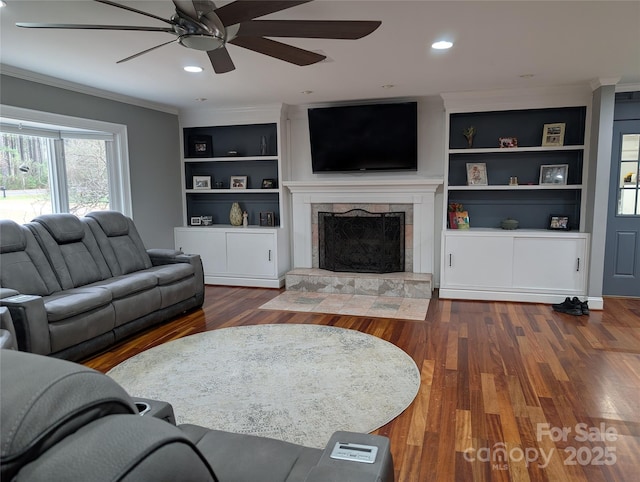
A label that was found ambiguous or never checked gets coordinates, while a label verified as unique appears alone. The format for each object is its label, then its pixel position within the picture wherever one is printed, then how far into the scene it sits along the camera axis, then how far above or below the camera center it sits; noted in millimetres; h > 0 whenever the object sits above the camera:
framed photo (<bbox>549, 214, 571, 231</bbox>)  5105 -409
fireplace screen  5676 -672
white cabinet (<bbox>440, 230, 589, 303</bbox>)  4883 -873
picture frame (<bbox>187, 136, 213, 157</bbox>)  6344 +656
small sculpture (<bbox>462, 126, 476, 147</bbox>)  5289 +653
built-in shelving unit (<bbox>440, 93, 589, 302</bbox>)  4930 -182
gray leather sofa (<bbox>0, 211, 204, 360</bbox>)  3193 -795
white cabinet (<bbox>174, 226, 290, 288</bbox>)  5922 -828
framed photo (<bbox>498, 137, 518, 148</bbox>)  5215 +541
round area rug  2570 -1317
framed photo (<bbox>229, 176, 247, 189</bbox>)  6363 +132
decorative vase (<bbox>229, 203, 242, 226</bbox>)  6312 -338
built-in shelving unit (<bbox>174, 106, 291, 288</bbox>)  5969 -52
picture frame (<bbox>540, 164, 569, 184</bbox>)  5125 +166
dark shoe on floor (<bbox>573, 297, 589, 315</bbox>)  4574 -1226
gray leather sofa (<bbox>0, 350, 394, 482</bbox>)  528 -309
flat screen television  5430 +667
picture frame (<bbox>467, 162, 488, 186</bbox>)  5352 +164
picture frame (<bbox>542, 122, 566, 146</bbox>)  5051 +606
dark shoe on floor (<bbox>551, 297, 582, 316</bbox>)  4551 -1242
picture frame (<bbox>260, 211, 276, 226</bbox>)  6180 -380
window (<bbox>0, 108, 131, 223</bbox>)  4273 +280
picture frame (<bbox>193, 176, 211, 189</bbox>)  6469 +141
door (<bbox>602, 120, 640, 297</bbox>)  5035 -324
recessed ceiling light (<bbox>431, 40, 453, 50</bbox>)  3213 +1059
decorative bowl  5199 -420
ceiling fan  1980 +806
